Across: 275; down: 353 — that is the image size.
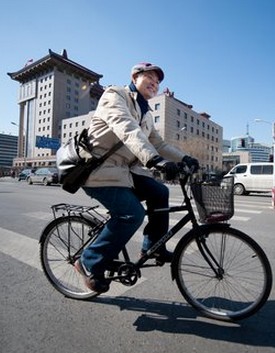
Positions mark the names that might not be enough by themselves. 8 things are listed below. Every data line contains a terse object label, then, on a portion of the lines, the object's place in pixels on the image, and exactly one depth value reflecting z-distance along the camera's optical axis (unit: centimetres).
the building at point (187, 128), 7325
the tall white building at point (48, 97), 10006
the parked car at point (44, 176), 2546
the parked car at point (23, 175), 4431
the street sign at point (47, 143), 5957
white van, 1955
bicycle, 247
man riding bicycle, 246
